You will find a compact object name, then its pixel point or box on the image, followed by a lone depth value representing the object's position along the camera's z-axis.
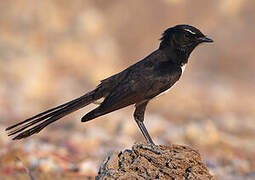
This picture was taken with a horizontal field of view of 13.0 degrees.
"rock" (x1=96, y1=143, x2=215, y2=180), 9.68
